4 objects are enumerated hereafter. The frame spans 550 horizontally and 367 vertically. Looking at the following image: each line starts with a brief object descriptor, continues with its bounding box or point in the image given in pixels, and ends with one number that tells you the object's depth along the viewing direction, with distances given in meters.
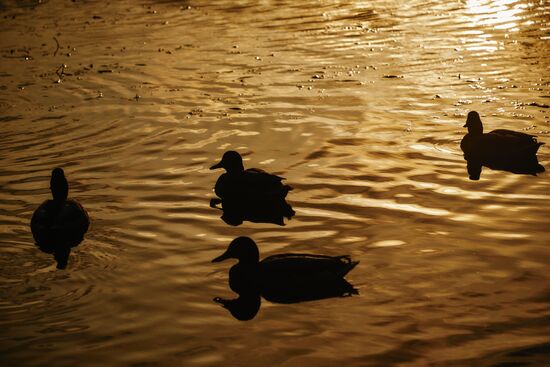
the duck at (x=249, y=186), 15.52
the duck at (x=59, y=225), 13.97
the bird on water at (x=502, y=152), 16.83
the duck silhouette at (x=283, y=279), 11.84
